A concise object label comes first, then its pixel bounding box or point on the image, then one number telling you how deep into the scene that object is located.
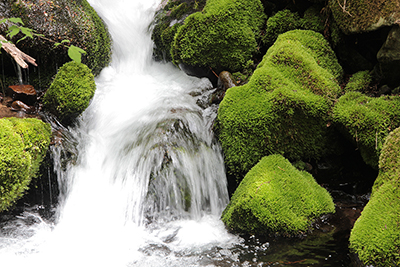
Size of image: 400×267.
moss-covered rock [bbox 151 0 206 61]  7.02
